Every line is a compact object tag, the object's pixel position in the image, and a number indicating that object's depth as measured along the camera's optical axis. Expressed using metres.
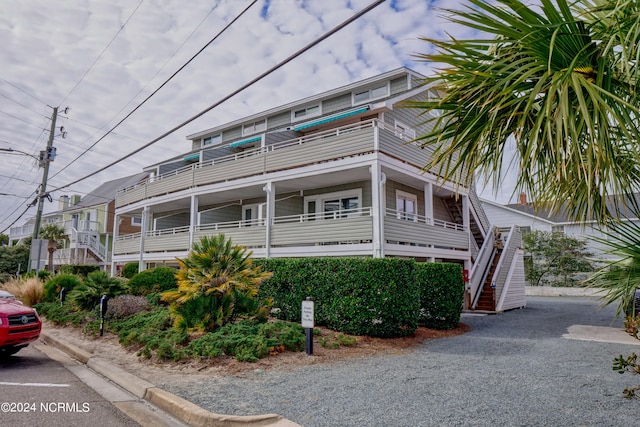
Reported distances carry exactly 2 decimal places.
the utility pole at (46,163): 23.70
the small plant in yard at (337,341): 9.02
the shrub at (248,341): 7.87
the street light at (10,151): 23.34
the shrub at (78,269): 27.59
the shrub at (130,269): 22.92
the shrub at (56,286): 16.88
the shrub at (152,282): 16.45
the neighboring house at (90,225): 37.72
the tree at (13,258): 35.28
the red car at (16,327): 7.71
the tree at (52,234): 35.16
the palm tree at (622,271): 3.52
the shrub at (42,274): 21.67
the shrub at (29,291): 17.00
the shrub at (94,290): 13.23
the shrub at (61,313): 12.54
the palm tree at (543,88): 3.28
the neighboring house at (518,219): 34.75
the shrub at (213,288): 9.39
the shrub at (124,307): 12.12
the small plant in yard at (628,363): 2.95
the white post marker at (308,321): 8.39
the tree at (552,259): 28.97
